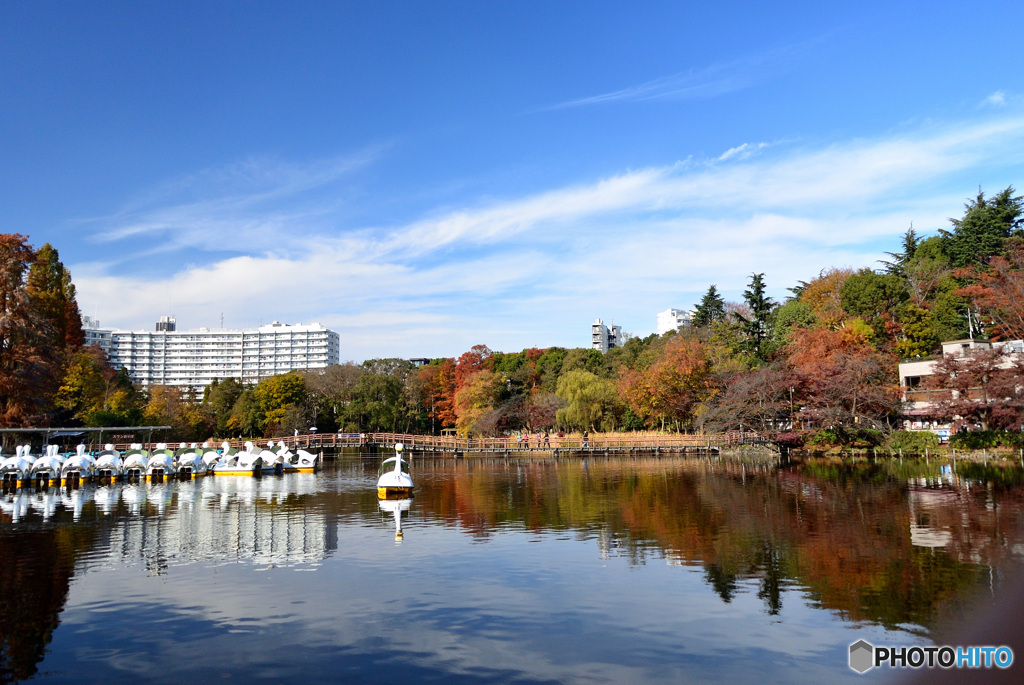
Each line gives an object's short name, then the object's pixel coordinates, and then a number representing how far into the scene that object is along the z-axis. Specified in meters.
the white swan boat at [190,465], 39.59
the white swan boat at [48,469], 31.95
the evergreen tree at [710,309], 69.56
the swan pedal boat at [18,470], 31.39
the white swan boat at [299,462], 43.53
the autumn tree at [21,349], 36.28
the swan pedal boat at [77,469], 32.81
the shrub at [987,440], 33.06
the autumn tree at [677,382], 49.47
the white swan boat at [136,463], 36.94
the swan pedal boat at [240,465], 40.47
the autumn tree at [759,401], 43.16
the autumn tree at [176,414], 61.09
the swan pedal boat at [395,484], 25.27
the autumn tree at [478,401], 60.88
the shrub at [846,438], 39.78
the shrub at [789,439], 41.19
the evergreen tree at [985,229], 50.81
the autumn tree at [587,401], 56.25
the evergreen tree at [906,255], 59.12
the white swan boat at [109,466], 35.41
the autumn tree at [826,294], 54.05
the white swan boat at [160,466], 37.31
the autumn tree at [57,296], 46.66
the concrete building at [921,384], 35.94
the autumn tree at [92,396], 47.72
